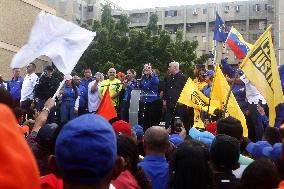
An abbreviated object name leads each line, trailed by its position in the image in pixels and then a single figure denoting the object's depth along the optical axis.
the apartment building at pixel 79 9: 72.44
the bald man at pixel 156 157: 4.01
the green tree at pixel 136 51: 36.06
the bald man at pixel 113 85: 12.94
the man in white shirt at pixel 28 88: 12.66
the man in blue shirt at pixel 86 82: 13.74
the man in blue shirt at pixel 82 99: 13.62
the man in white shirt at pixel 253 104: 9.65
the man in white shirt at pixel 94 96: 13.22
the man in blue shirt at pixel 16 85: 13.58
